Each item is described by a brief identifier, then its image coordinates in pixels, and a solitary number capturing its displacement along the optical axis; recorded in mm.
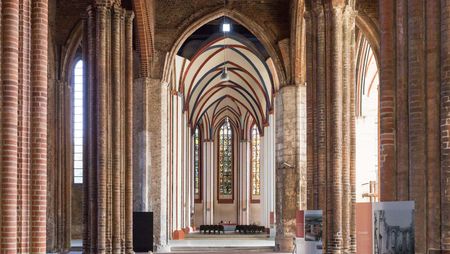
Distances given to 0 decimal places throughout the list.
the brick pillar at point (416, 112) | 8664
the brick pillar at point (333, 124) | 16609
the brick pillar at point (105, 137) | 18047
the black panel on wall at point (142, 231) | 22453
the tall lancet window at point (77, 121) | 31281
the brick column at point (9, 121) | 9531
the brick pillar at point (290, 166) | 27172
